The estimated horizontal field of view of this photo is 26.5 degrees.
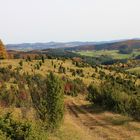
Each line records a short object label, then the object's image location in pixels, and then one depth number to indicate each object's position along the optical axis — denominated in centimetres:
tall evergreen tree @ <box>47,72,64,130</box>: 2804
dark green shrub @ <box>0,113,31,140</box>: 1973
